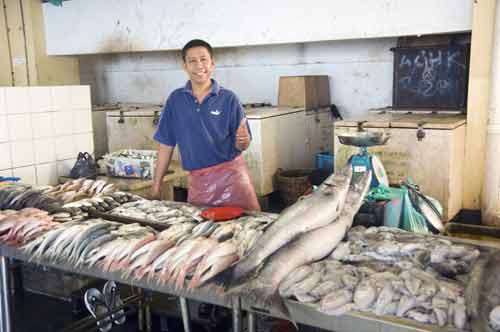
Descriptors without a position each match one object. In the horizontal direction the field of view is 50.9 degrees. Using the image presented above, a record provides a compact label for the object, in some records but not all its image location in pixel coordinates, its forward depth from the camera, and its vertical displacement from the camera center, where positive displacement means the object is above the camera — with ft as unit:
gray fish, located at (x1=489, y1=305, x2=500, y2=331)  5.19 -2.40
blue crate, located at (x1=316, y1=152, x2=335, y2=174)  19.02 -3.10
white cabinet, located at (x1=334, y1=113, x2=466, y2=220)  14.25 -2.15
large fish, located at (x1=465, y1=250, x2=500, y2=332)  5.30 -2.35
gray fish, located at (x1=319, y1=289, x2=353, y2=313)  5.84 -2.48
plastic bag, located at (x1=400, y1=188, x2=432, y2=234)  8.73 -2.38
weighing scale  9.15 -1.42
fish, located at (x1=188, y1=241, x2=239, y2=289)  6.68 -2.38
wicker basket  17.79 -3.60
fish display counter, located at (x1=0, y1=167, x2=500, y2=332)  5.77 -2.39
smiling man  12.32 -1.48
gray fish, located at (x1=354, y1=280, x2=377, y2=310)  5.81 -2.43
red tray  8.83 -2.28
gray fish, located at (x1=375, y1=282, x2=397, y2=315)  5.72 -2.44
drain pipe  14.40 -2.15
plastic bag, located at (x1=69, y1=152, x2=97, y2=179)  14.82 -2.49
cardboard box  19.75 -0.57
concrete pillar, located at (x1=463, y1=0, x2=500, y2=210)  14.56 -0.67
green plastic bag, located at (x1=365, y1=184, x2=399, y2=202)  8.82 -1.99
